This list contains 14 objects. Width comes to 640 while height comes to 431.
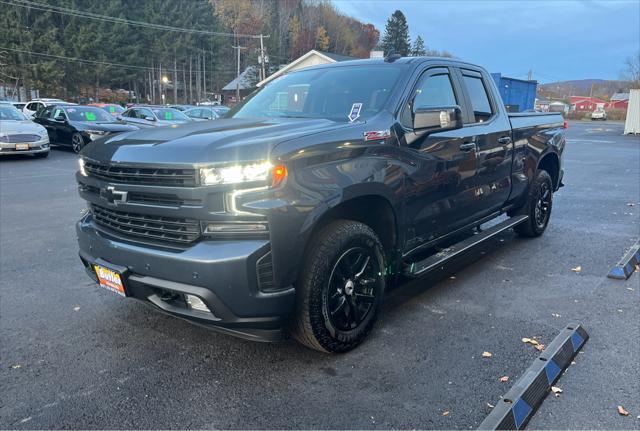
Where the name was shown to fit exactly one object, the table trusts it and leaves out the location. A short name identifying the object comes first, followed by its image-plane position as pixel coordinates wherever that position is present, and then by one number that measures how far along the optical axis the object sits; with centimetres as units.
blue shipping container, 2309
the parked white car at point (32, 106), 2093
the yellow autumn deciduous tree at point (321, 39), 7762
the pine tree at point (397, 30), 8438
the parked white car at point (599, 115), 5741
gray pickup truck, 268
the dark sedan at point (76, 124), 1544
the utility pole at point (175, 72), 6198
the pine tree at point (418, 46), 8831
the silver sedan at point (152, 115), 1798
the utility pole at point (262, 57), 4853
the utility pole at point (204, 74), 6745
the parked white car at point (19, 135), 1336
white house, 3632
